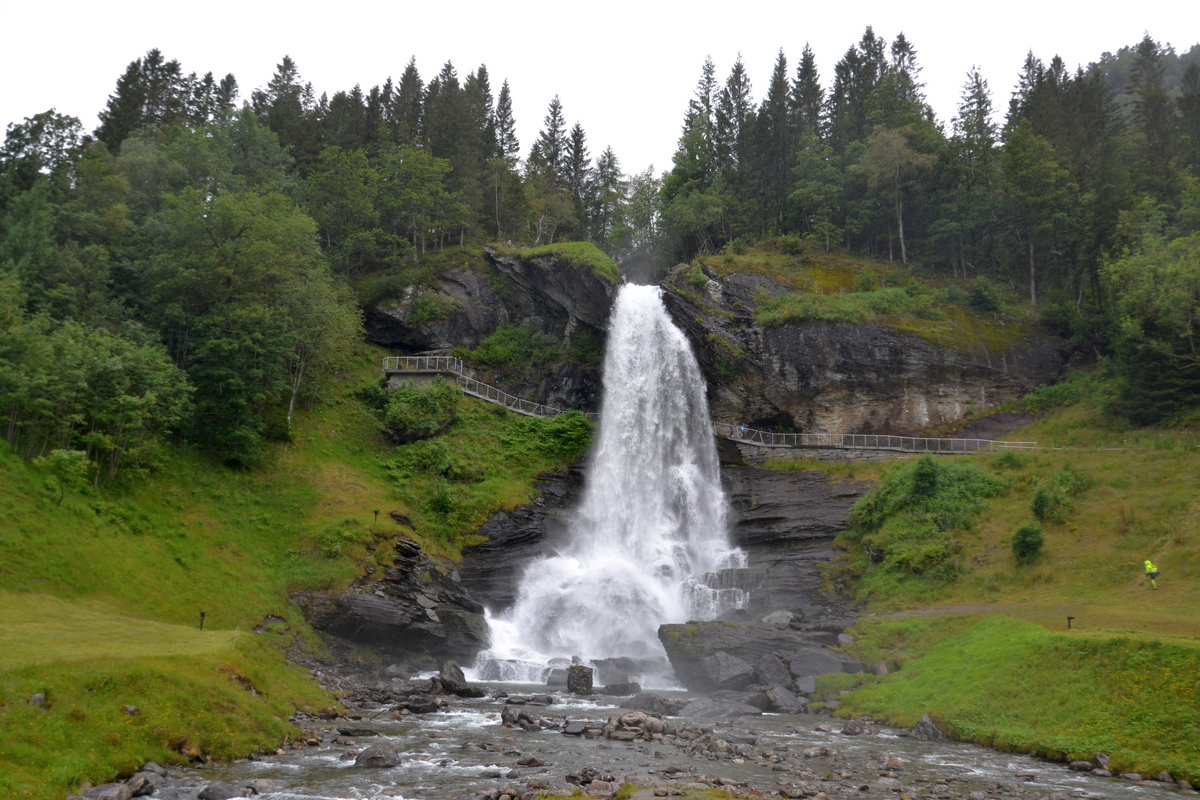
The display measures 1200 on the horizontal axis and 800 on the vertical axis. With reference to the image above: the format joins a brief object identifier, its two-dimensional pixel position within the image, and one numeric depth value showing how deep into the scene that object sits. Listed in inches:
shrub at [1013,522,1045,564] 1235.9
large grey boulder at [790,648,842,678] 1063.6
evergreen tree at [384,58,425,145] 2645.2
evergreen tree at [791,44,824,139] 2780.5
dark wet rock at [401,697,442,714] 879.1
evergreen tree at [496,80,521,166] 2979.8
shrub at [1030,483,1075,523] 1309.1
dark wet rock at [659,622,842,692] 1120.2
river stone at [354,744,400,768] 619.2
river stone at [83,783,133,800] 471.2
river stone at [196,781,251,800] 500.7
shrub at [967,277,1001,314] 1971.0
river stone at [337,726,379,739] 730.8
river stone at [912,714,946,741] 828.6
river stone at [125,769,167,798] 500.2
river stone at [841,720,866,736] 844.0
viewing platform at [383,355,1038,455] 1715.1
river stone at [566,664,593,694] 1092.5
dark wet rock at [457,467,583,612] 1428.4
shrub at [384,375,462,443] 1675.7
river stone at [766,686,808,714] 978.3
